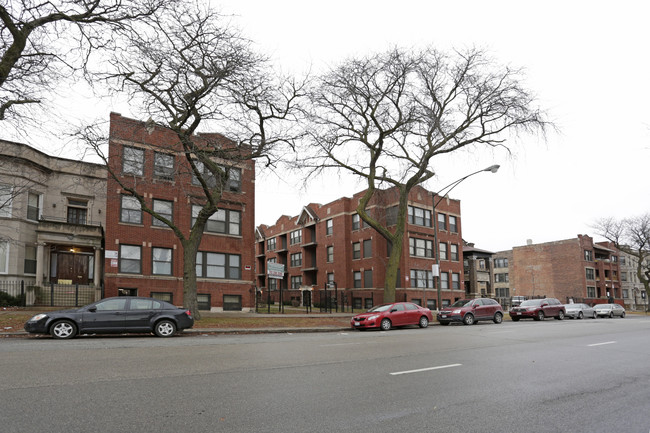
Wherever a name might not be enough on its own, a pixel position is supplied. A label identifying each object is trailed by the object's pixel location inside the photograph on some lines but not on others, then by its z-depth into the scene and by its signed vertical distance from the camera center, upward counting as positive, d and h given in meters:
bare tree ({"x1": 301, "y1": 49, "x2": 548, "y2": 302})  26.33 +8.88
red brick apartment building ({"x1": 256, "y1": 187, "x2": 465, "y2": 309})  42.09 +2.54
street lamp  24.68 +5.52
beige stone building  26.20 +3.70
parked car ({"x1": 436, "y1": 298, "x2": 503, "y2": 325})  24.97 -1.89
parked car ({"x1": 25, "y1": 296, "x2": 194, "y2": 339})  14.27 -1.10
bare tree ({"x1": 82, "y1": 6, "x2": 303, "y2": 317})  17.25 +7.29
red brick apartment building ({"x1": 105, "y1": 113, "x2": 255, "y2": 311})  26.88 +2.68
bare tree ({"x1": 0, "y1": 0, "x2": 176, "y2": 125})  13.81 +7.53
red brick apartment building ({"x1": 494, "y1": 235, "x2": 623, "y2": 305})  69.06 +0.56
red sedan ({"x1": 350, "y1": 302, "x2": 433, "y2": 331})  21.08 -1.77
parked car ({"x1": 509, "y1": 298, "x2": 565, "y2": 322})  30.28 -2.27
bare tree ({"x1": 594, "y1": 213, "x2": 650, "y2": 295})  59.16 +4.37
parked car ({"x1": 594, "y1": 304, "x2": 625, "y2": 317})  37.78 -2.96
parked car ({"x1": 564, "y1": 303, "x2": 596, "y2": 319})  34.72 -2.73
